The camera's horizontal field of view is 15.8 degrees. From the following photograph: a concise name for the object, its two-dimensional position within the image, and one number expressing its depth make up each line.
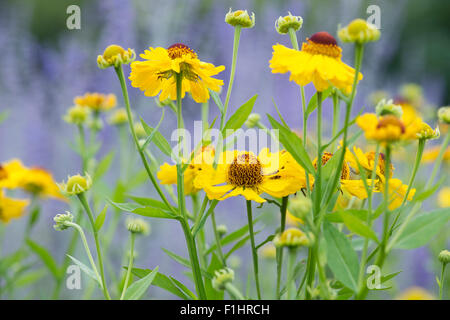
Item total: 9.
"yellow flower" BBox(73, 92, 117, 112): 1.18
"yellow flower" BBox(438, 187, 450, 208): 1.48
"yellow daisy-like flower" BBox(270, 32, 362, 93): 0.80
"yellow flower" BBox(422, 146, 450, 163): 1.29
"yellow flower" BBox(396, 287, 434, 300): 1.36
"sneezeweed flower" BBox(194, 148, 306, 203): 0.82
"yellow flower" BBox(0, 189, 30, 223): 1.03
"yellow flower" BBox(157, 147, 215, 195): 0.85
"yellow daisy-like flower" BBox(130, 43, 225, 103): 0.83
